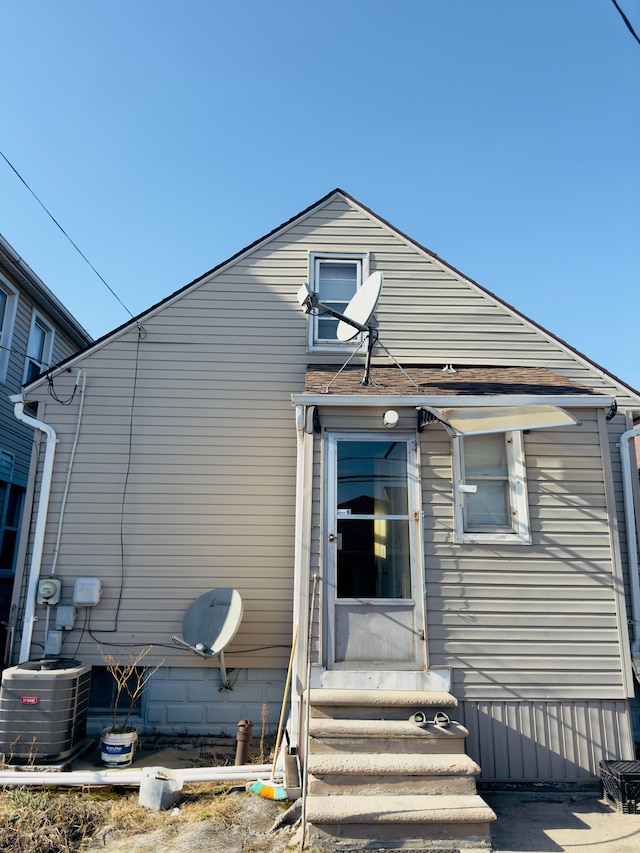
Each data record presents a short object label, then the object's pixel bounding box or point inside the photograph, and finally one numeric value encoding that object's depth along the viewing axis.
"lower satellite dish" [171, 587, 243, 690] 6.36
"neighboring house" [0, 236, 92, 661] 9.67
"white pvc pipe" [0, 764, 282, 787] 5.14
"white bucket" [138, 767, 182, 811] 4.76
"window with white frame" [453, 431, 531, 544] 5.76
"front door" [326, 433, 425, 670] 5.38
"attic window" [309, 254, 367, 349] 7.97
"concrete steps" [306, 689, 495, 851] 4.05
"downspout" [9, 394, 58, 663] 6.76
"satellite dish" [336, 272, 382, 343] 6.22
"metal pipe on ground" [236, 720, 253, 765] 5.68
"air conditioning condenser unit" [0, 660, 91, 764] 5.54
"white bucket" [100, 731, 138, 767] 5.63
